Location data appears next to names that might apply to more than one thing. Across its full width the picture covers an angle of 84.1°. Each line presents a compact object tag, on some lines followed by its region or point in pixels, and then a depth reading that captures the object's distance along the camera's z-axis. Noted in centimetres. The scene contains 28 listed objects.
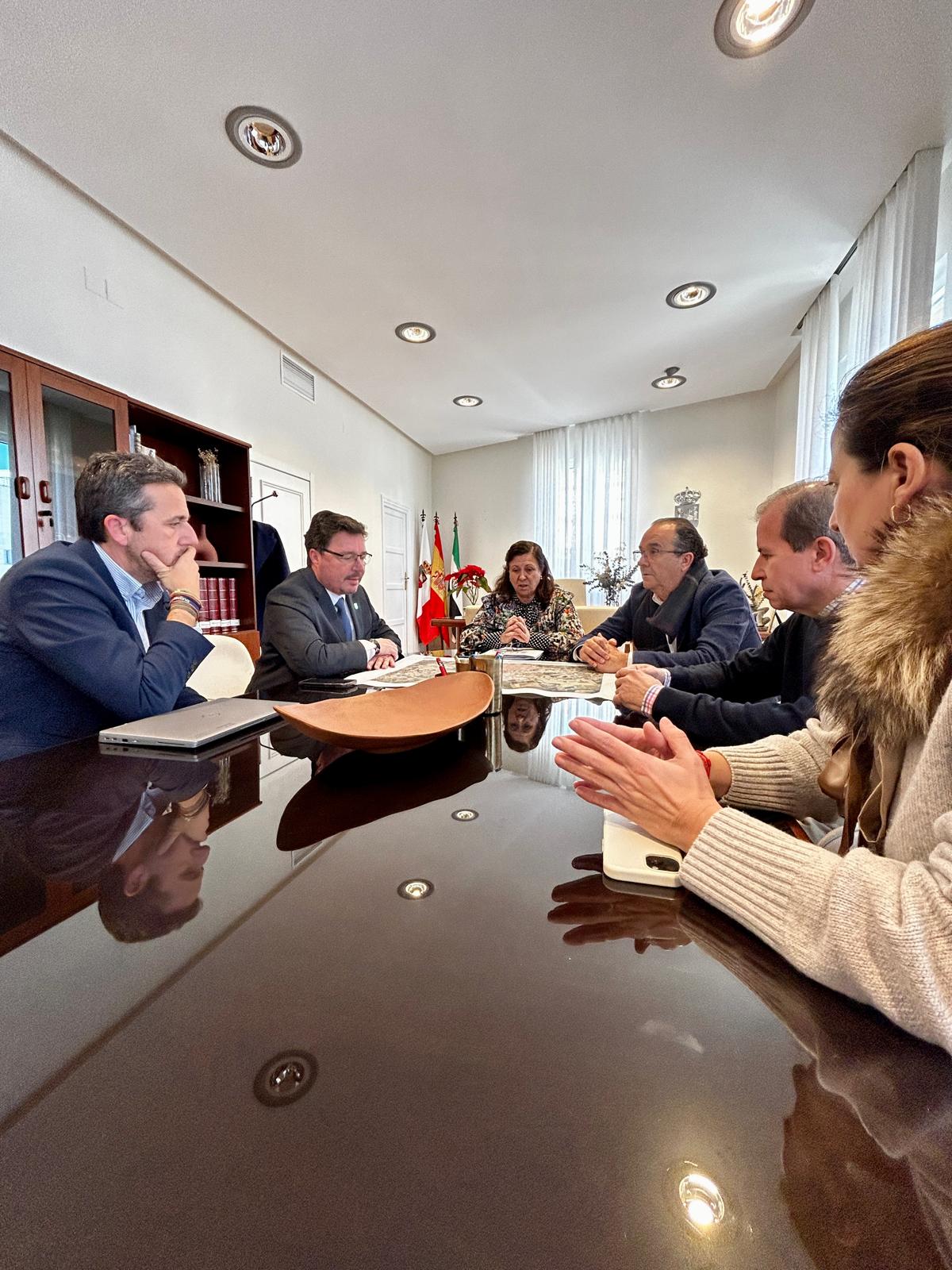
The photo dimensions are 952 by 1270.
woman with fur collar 34
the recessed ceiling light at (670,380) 440
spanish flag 622
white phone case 46
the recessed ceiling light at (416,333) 354
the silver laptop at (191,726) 85
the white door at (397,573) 564
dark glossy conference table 20
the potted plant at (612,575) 537
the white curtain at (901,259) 220
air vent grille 381
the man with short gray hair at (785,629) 108
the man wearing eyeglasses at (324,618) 187
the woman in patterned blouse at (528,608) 292
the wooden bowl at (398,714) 71
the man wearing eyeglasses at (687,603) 206
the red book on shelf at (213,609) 300
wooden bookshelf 195
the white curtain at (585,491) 554
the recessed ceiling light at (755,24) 159
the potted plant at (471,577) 346
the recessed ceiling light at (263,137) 195
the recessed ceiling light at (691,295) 312
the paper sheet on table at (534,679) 139
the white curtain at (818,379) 314
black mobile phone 135
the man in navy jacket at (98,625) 106
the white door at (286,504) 359
